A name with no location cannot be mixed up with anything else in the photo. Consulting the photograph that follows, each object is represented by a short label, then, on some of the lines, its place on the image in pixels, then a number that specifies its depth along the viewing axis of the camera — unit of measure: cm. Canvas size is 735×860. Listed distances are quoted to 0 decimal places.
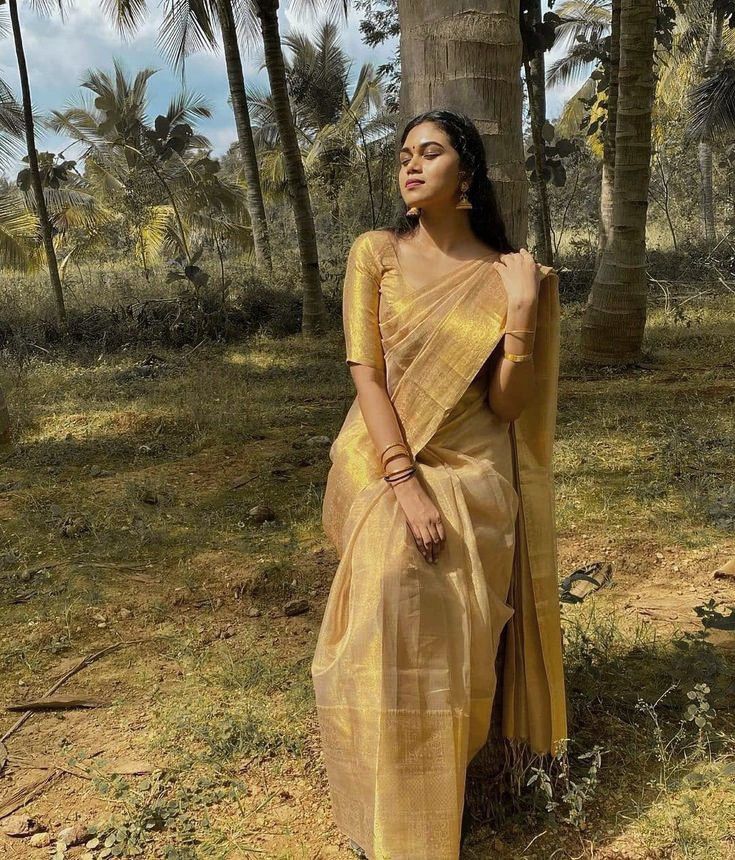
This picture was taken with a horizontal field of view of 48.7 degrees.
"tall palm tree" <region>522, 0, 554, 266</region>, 781
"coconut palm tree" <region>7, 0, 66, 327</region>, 1002
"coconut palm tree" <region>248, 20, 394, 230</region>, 2427
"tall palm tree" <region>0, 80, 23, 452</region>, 1650
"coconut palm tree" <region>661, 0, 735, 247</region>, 1789
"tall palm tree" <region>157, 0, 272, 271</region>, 1200
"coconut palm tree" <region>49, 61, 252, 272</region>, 1257
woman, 184
